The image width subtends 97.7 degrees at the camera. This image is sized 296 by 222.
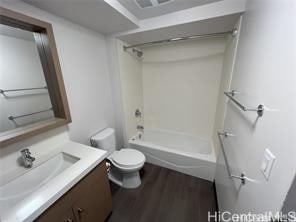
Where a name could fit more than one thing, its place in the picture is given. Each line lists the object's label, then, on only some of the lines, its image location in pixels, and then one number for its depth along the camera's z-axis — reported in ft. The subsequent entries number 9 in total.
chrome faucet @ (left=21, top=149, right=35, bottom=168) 3.47
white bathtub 6.07
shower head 7.47
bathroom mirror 3.31
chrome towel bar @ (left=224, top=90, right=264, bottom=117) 2.24
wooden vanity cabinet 2.82
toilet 5.54
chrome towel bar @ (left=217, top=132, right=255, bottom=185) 2.71
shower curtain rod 4.53
